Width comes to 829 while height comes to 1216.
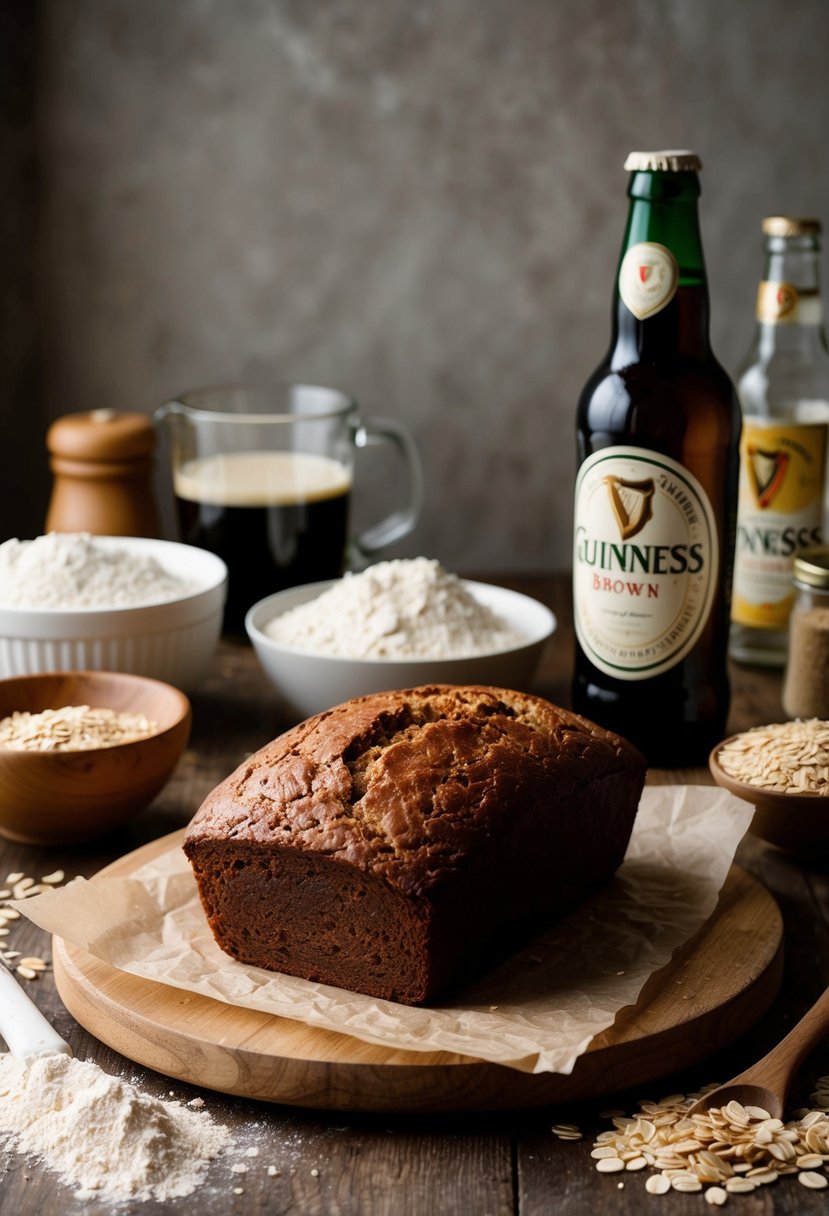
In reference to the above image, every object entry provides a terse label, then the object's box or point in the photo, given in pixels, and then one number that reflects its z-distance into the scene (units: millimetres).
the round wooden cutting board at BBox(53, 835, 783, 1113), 580
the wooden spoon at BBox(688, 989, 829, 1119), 581
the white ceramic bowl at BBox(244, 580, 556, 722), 804
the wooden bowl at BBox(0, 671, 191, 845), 708
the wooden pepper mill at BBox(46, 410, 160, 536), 965
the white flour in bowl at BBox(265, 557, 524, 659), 819
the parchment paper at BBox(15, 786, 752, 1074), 597
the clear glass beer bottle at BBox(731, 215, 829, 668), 892
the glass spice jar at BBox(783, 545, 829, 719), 822
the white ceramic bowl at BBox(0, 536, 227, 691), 813
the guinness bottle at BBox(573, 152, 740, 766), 756
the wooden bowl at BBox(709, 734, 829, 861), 711
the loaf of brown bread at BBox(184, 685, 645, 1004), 613
